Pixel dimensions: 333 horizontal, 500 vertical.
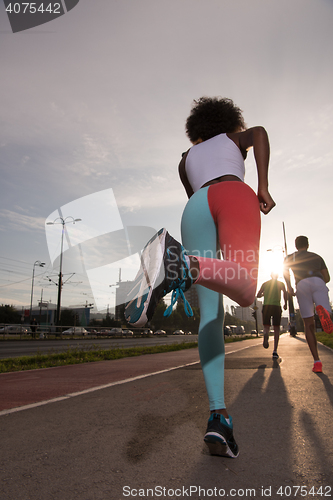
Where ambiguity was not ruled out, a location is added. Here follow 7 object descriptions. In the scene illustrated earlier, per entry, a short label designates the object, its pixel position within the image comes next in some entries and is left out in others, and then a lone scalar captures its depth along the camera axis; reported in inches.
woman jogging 56.2
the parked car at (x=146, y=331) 1933.6
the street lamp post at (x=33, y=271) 1606.7
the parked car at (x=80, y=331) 1581.4
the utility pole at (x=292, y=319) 1210.8
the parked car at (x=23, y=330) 952.9
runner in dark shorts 272.5
